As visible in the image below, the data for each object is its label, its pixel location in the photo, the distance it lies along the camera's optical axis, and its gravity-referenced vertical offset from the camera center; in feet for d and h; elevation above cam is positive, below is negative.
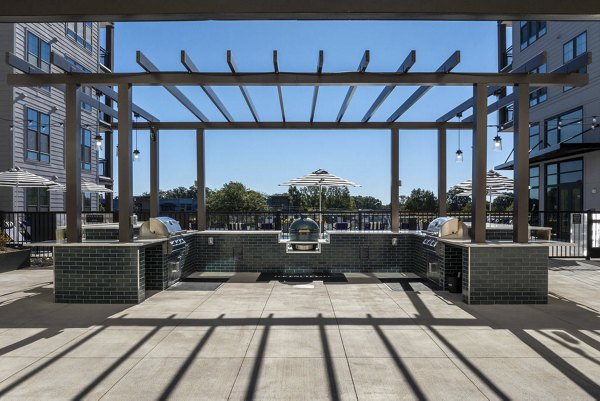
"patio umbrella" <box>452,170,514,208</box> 39.00 +1.90
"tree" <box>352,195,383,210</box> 177.42 +1.10
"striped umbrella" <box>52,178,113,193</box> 42.22 +1.61
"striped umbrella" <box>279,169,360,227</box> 38.47 +2.13
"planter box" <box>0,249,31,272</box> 32.32 -4.79
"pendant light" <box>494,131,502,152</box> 38.19 +5.79
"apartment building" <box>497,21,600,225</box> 57.00 +13.01
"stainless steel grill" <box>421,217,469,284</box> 25.18 -2.09
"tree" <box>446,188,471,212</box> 165.99 +1.19
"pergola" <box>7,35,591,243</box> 22.21 +6.75
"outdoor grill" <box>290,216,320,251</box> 31.81 -2.58
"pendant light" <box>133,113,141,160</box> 37.87 +4.64
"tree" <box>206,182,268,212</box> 154.81 +1.60
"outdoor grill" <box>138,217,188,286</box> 25.71 -2.19
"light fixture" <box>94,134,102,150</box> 38.50 +5.89
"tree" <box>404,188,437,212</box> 140.47 +1.40
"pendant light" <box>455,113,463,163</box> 38.78 +4.67
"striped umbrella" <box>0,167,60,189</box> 35.60 +2.05
